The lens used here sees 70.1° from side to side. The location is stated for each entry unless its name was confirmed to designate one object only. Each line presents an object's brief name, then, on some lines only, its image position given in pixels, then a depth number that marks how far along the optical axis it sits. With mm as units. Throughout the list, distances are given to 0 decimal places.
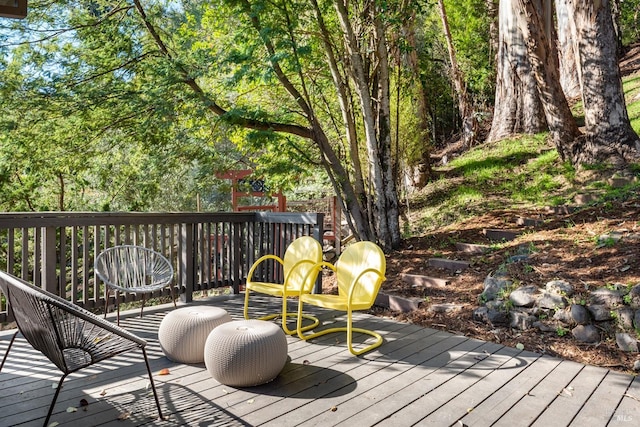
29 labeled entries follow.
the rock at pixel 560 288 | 3779
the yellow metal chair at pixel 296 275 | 3957
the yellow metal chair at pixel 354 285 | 3464
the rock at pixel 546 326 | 3664
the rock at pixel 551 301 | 3718
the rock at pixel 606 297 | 3504
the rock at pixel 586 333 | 3457
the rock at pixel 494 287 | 4215
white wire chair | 4176
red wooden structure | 9609
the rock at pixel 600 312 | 3483
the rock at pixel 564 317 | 3609
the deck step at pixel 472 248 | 5594
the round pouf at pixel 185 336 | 3191
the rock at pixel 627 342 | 3231
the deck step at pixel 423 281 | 4977
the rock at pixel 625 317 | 3371
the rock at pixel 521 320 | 3798
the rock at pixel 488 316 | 3957
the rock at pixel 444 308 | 4355
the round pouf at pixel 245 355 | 2754
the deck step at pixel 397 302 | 4672
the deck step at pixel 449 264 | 5234
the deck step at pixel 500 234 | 5875
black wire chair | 2127
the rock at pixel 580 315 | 3553
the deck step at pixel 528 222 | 6043
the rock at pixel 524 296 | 3895
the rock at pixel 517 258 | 4694
